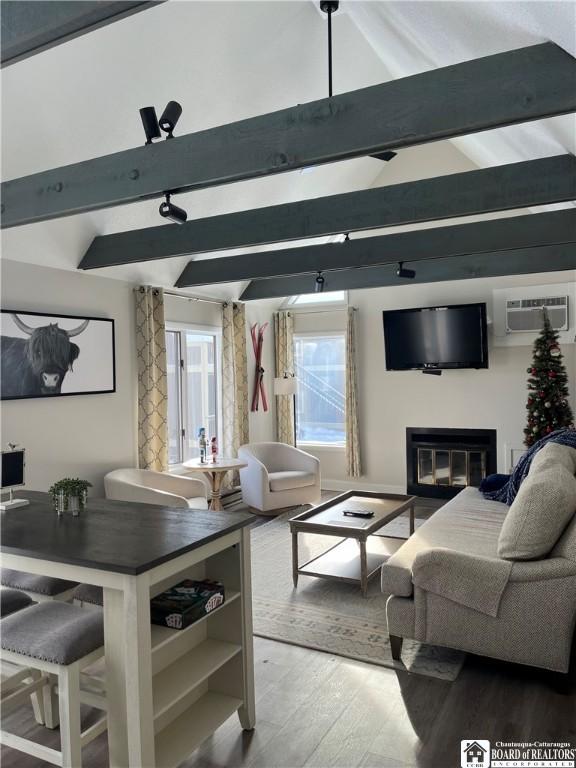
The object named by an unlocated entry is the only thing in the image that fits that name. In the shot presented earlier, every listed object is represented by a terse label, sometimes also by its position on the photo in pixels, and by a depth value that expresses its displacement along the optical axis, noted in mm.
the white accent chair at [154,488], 4543
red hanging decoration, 7449
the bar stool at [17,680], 2277
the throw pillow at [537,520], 2846
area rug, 3094
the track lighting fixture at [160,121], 2561
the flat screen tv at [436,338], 6371
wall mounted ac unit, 6209
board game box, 2182
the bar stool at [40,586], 2650
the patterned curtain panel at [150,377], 5449
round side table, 5629
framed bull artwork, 4246
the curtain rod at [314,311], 7414
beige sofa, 2715
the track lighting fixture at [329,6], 3738
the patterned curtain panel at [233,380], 6859
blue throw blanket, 4383
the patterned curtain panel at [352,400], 7203
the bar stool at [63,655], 1999
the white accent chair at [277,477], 5992
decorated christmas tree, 5824
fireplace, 6605
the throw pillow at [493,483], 4914
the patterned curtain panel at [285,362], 7691
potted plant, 2686
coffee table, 3988
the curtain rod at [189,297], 6004
